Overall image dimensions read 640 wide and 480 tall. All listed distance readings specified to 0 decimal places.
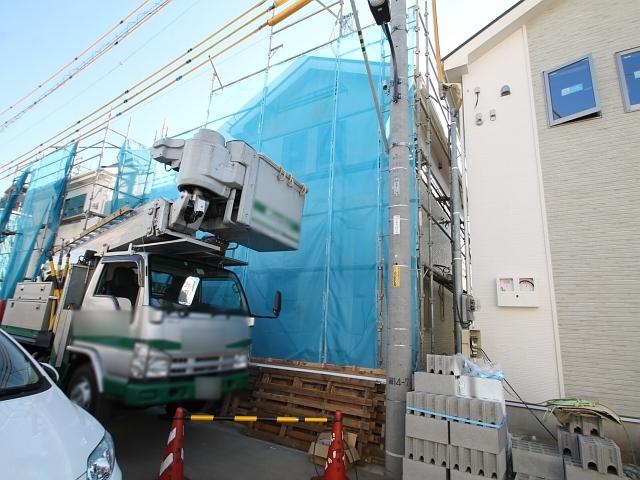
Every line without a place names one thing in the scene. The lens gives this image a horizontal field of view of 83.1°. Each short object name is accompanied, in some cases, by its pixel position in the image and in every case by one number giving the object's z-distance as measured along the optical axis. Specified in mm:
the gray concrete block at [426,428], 3303
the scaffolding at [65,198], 9500
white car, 1544
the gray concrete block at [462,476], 3086
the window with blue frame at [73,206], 9992
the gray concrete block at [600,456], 2838
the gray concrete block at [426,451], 3277
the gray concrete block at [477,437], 3100
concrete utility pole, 3625
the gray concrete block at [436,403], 3381
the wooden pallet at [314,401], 4125
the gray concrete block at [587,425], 3332
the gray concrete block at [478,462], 3074
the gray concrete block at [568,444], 3205
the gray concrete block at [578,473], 2861
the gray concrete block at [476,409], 3178
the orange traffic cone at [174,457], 2645
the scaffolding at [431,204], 5967
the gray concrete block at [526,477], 3100
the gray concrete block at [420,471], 3214
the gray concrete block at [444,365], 3547
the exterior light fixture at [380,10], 3428
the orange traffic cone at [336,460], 3148
